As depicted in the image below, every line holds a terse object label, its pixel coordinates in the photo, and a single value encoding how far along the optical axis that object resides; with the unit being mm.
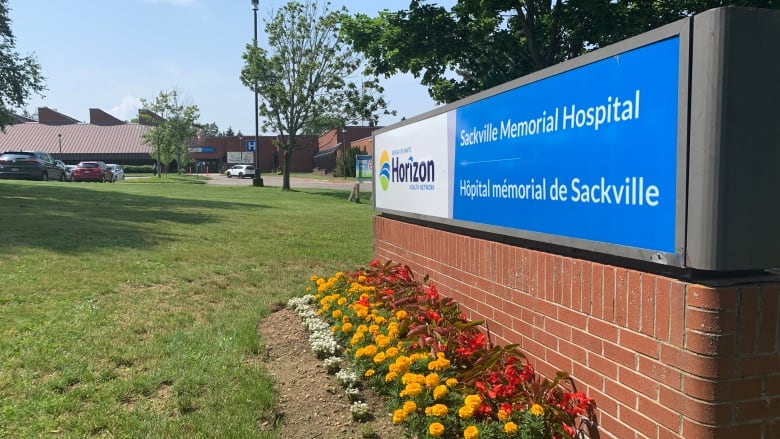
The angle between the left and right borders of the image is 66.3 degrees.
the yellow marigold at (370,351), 3586
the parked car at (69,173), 35344
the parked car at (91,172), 36078
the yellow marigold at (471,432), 2551
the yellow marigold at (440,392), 2865
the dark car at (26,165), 29203
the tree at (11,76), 20797
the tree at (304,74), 30609
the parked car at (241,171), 60812
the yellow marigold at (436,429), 2639
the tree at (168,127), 53875
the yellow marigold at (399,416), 2859
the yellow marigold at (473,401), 2744
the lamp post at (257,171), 32812
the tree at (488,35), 13688
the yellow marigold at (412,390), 2941
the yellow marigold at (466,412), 2701
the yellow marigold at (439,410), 2736
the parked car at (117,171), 41812
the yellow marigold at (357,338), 3906
